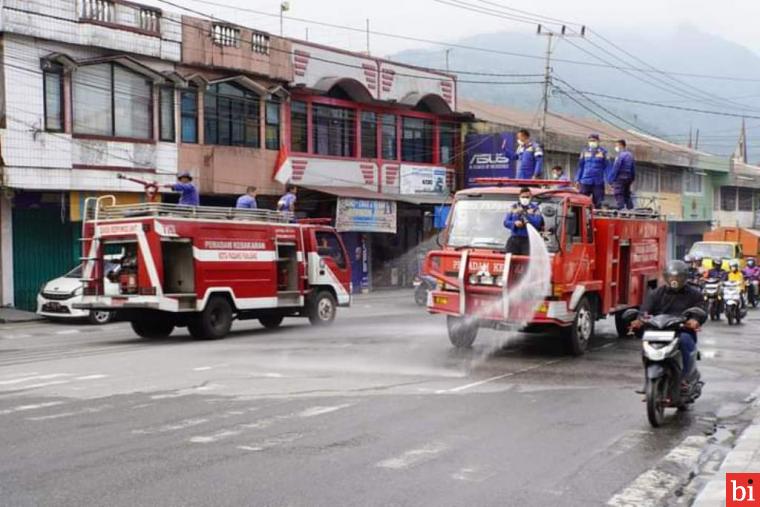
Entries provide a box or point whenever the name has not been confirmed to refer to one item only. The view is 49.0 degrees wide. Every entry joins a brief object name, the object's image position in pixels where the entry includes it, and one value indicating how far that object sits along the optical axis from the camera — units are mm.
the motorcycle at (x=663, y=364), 8000
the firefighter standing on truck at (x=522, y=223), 12344
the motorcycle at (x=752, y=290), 25422
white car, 19344
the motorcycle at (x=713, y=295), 20141
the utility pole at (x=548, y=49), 32531
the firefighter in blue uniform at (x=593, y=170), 16188
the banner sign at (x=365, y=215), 30078
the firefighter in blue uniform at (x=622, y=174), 16719
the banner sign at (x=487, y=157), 35344
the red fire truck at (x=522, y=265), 12289
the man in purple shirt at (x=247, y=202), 17906
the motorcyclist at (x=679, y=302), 8438
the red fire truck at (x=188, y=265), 14594
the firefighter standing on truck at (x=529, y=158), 16109
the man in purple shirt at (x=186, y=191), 16703
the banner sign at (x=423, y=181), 34812
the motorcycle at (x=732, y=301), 19703
